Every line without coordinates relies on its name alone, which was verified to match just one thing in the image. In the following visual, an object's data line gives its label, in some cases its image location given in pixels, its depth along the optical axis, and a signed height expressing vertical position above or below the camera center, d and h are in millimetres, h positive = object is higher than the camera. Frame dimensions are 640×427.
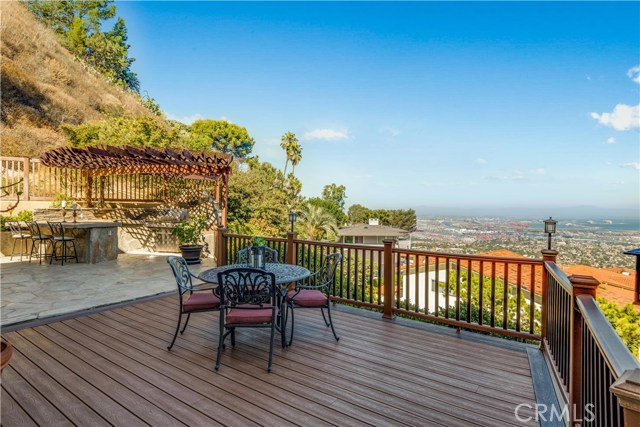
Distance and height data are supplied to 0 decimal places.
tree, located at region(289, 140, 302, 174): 27453 +4844
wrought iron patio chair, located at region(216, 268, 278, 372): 2764 -770
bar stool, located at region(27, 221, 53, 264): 7098 -612
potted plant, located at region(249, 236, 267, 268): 3352 -439
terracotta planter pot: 1141 -519
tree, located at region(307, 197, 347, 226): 32375 +536
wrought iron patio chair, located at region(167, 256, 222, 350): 3150 -881
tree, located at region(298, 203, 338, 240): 22138 -821
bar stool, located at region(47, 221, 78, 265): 7078 -730
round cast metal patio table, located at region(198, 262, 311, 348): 3103 -632
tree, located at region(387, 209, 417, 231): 37219 -692
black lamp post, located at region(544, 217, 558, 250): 3372 -121
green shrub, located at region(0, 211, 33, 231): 7727 -207
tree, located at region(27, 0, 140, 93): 21703 +12543
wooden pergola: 7620 +1285
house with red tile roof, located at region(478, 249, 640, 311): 7295 -1680
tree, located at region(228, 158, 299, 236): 13664 +193
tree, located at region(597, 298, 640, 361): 6344 -2104
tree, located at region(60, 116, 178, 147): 11922 +2918
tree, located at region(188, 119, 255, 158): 32125 +7666
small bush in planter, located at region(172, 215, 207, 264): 7996 -743
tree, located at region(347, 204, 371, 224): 37344 -163
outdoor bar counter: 7340 -657
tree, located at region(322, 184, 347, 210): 39969 +2370
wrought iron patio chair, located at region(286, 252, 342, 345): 3340 -884
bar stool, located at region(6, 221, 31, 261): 7359 -530
